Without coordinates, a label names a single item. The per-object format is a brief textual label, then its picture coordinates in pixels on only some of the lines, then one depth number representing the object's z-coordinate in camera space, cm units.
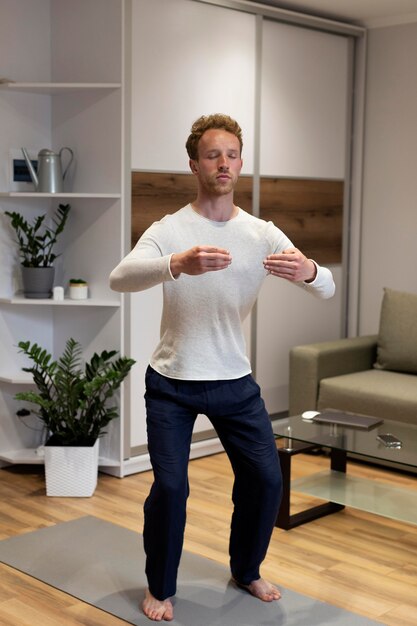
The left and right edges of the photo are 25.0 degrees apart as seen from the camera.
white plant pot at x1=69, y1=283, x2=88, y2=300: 442
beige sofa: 456
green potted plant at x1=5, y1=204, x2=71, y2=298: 435
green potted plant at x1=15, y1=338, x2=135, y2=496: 420
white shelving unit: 429
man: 280
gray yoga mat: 299
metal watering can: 434
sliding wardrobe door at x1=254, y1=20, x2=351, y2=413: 502
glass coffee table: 362
